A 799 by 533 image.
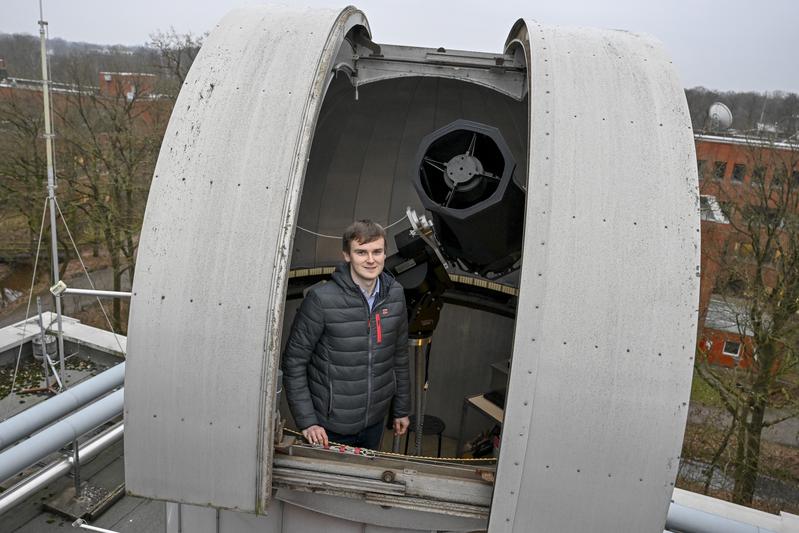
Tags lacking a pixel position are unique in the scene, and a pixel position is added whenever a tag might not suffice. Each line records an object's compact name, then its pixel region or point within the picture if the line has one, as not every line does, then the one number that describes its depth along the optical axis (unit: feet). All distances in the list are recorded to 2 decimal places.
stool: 18.61
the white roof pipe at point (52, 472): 14.93
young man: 11.11
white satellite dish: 64.49
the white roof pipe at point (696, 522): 12.47
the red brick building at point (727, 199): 46.83
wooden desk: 14.08
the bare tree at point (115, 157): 56.95
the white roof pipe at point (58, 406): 14.19
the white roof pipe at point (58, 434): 12.77
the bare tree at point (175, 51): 65.00
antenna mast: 26.35
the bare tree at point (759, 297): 41.27
